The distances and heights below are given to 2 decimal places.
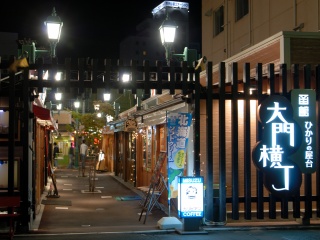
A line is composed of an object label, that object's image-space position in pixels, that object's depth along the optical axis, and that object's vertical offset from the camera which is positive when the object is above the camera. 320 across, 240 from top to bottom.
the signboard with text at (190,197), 11.54 -1.19
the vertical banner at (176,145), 12.88 +0.00
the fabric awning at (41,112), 12.68 +0.85
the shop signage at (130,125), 21.59 +0.89
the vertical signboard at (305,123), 11.99 +0.51
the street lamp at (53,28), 12.58 +2.94
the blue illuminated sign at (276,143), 11.66 +0.04
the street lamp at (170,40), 12.86 +2.69
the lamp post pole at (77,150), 40.56 -0.34
